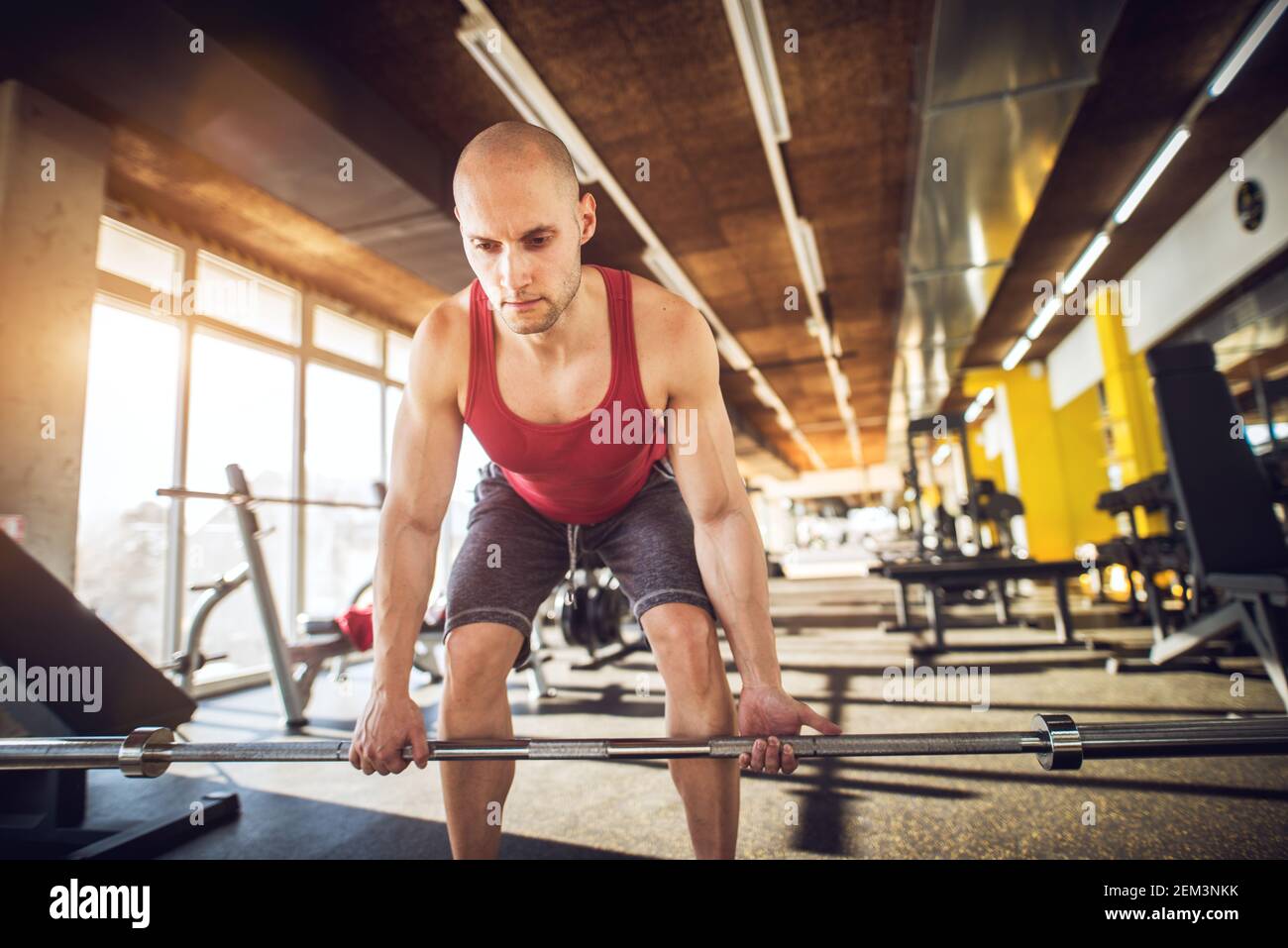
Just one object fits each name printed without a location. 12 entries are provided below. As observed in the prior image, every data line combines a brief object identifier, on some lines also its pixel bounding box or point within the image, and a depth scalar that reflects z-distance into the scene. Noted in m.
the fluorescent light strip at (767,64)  2.84
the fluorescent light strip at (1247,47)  3.12
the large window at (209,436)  3.99
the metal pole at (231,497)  2.58
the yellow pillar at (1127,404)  6.38
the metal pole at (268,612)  2.99
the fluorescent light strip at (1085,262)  5.58
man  1.06
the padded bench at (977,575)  3.82
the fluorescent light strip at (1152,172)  4.17
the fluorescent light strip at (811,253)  5.00
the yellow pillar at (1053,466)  8.36
